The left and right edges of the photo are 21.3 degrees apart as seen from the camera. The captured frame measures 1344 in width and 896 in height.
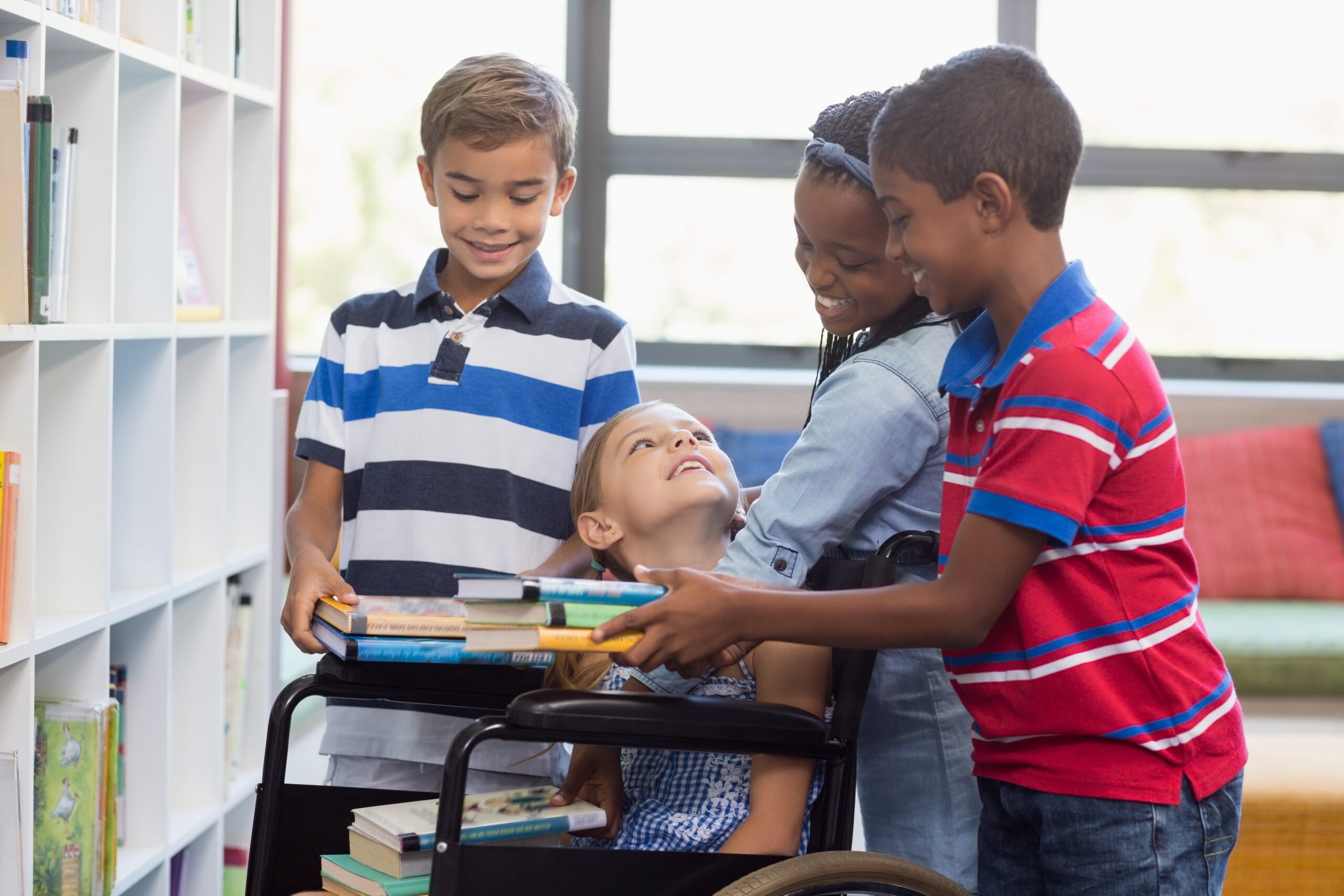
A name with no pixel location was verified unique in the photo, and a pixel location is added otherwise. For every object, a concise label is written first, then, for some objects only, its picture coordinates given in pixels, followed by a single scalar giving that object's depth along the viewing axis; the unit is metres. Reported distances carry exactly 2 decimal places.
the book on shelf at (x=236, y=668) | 4.21
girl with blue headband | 3.25
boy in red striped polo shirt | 3.08
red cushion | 5.47
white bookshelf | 3.74
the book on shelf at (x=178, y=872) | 4.10
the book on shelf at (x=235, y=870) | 4.27
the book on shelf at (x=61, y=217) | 3.66
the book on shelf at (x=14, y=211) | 3.54
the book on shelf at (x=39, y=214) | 3.59
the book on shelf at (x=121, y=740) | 3.94
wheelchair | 3.12
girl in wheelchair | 3.27
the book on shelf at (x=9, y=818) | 3.58
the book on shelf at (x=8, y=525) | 3.57
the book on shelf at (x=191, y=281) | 4.04
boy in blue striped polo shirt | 3.46
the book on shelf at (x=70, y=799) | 3.73
